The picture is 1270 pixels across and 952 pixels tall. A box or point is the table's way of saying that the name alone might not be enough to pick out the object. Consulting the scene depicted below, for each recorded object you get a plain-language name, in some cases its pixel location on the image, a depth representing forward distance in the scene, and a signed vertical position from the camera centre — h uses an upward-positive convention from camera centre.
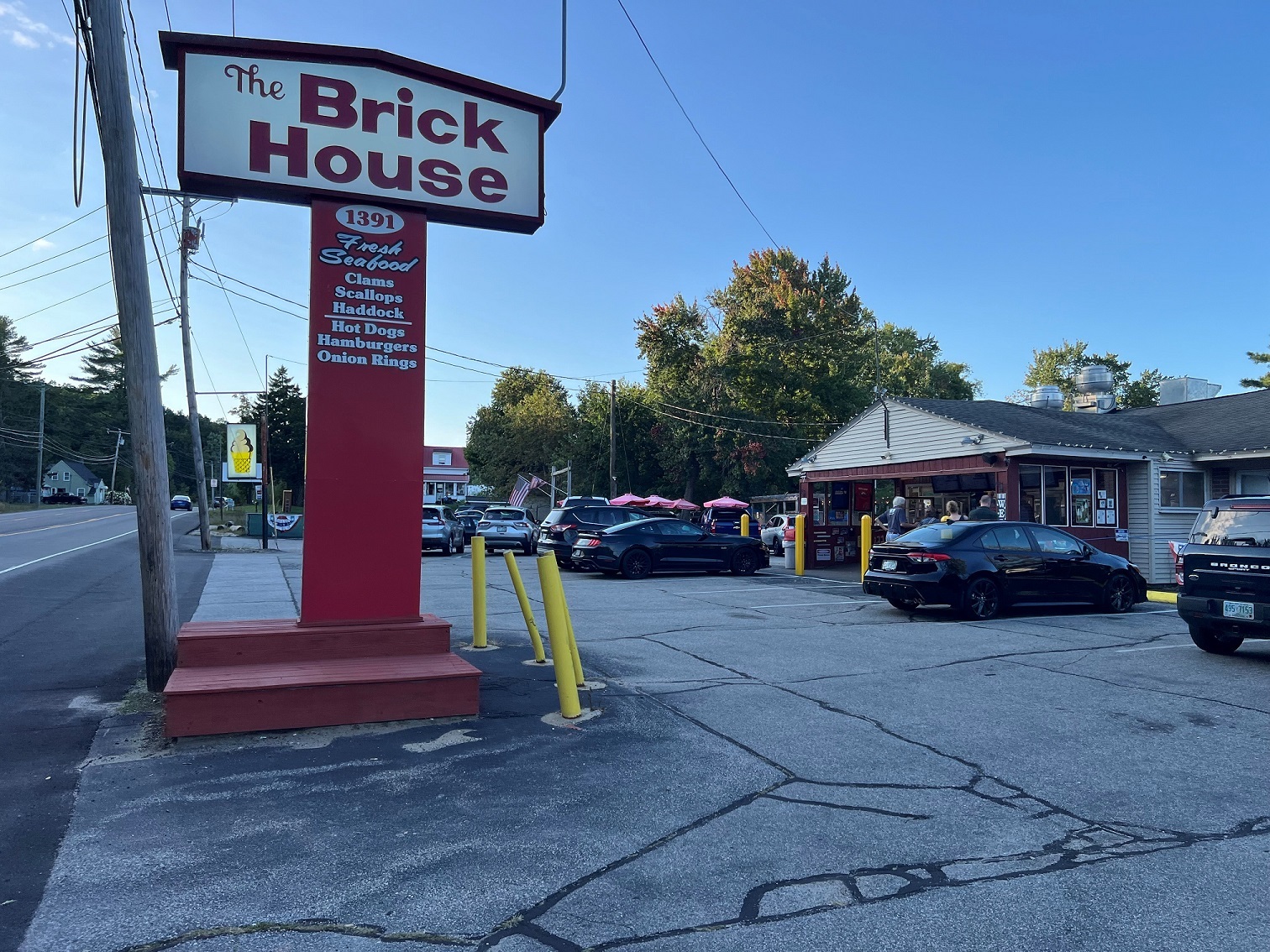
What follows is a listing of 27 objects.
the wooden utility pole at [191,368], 26.12 +3.83
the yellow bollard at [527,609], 8.55 -1.20
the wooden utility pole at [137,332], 6.68 +1.21
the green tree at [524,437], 61.97 +4.04
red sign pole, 6.82 +0.55
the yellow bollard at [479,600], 9.27 -1.12
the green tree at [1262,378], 53.28 +7.12
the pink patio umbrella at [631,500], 37.54 -0.31
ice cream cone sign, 40.22 +1.92
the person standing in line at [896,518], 18.86 -0.52
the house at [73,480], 105.75 +1.37
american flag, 42.66 +0.04
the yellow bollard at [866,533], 20.00 -0.90
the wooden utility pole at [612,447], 42.88 +2.25
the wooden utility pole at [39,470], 76.15 +1.84
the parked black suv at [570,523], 21.41 -0.75
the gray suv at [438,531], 26.92 -1.20
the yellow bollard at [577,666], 7.23 -1.43
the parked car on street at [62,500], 92.50 -0.83
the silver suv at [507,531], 28.27 -1.22
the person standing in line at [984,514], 17.33 -0.39
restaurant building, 19.09 +0.70
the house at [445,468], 81.88 +2.29
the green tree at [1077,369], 65.25 +9.27
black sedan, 12.64 -1.13
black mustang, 19.39 -1.29
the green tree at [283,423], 70.69 +5.62
